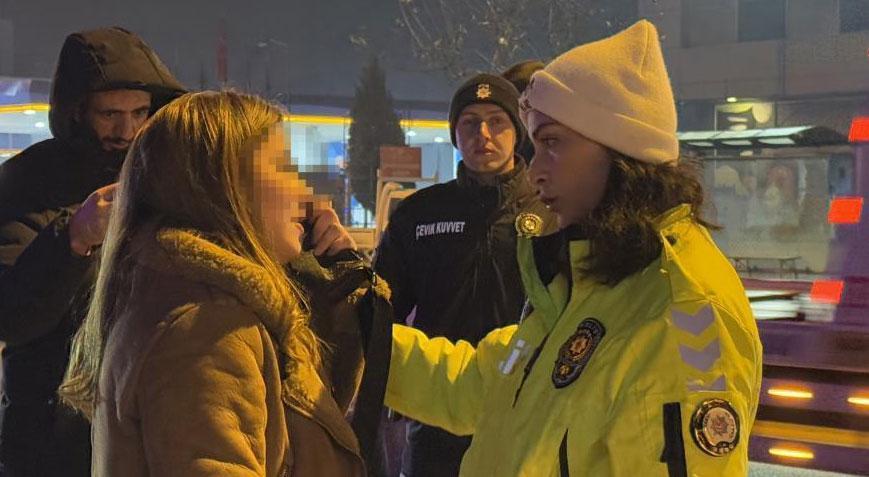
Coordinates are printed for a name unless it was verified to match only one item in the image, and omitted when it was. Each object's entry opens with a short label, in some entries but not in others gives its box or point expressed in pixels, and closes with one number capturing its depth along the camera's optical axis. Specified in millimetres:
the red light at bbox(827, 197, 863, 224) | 4660
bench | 8961
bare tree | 16469
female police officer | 1487
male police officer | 3150
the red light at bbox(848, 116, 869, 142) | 4664
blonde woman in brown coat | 1510
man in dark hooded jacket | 2266
